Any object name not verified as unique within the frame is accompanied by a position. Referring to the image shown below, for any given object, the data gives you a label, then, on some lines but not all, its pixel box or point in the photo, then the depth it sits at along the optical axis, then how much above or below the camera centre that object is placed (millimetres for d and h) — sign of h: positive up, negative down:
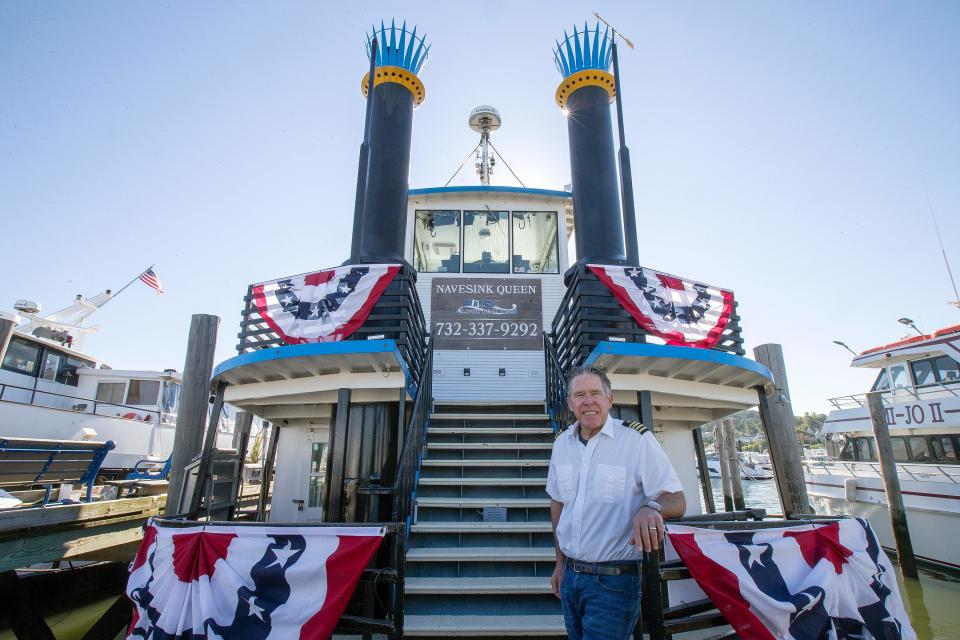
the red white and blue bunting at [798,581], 2756 -724
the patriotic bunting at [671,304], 6316 +2019
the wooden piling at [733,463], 16078 -215
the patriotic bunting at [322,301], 6055 +1965
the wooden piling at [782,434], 6777 +334
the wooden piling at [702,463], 8734 -115
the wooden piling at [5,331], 6504 +1665
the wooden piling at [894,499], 10602 -914
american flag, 19750 +7131
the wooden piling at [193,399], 6330 +800
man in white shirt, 2164 -245
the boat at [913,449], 11367 +196
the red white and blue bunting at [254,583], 2826 -733
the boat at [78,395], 13148 +1898
